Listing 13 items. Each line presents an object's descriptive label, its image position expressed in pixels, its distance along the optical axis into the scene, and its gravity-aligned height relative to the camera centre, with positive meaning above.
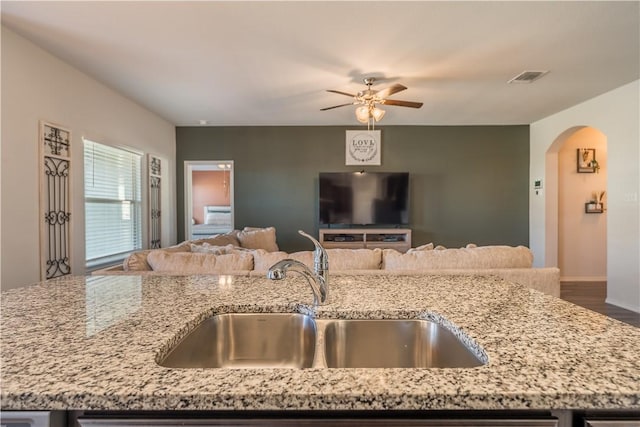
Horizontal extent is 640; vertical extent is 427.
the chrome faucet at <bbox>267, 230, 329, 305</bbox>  1.04 -0.20
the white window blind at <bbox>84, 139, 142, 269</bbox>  3.69 +0.12
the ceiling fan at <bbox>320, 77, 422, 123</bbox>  3.51 +1.18
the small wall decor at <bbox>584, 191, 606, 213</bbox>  5.29 +0.07
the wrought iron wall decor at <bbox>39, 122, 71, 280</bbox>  2.87 +0.12
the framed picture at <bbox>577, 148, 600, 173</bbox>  5.28 +0.77
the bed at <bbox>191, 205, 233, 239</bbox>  8.12 -0.17
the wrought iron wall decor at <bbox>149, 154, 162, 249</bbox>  4.91 +0.18
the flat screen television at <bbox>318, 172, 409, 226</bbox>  5.55 +0.26
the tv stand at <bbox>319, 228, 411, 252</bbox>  5.42 -0.45
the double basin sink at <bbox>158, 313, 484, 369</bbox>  1.02 -0.42
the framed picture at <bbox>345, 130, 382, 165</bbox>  5.66 +1.08
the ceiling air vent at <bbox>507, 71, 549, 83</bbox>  3.37 +1.38
